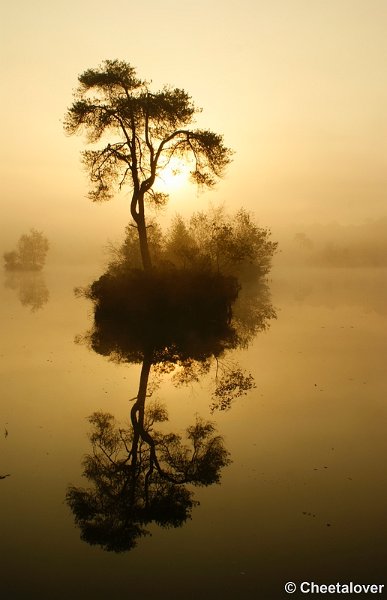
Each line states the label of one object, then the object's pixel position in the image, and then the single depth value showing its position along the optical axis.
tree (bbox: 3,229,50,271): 133.25
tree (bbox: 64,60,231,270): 30.97
